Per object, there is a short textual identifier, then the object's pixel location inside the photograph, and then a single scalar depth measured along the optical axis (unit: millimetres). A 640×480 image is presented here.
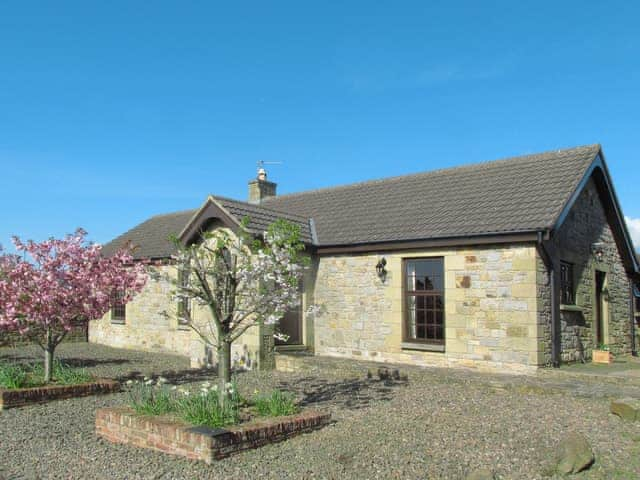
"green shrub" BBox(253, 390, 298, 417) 7551
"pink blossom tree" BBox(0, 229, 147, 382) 9930
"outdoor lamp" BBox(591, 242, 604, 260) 14609
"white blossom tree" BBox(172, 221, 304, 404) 7738
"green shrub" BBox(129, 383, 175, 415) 7365
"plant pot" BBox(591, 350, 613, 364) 13227
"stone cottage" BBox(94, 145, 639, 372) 11594
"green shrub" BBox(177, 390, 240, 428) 6875
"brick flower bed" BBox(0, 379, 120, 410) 9133
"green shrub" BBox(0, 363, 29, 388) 9609
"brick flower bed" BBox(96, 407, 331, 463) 6242
